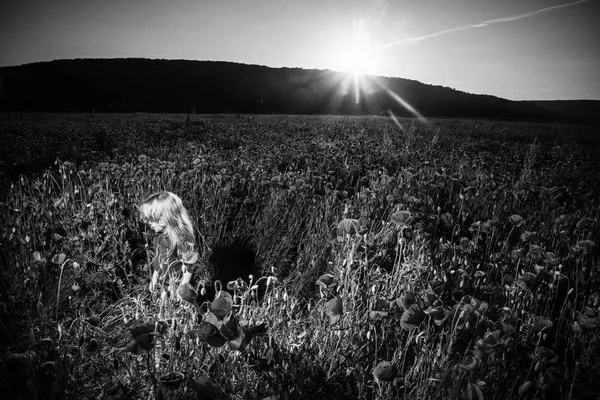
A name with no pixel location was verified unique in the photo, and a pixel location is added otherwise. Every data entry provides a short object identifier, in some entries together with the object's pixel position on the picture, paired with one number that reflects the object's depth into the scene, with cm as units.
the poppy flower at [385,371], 114
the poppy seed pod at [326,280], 151
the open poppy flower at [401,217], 205
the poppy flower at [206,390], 94
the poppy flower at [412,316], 131
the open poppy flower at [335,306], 132
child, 257
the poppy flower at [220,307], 110
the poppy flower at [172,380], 99
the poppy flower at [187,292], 121
